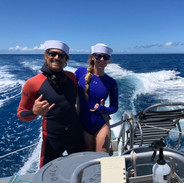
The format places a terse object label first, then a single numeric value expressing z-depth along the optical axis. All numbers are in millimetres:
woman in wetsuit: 1829
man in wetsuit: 1548
